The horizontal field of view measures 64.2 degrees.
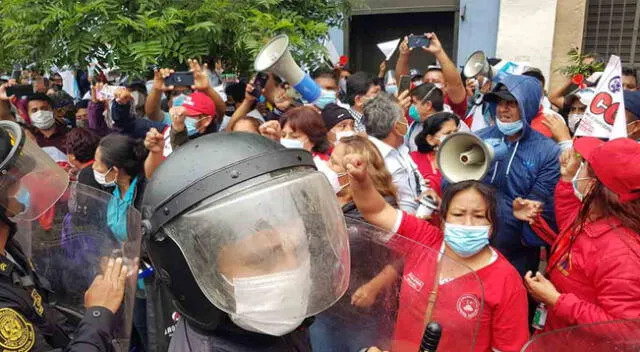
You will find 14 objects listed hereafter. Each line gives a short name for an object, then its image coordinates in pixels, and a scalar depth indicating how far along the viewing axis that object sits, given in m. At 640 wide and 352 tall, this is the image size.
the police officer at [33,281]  1.67
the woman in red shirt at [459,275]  1.55
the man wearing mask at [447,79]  4.62
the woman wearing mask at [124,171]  3.02
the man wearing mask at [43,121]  4.95
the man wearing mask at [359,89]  5.17
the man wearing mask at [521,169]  2.99
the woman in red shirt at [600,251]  1.82
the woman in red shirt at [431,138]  3.63
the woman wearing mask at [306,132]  3.41
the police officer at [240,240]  1.13
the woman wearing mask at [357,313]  1.61
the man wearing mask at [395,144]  3.11
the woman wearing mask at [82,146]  3.68
